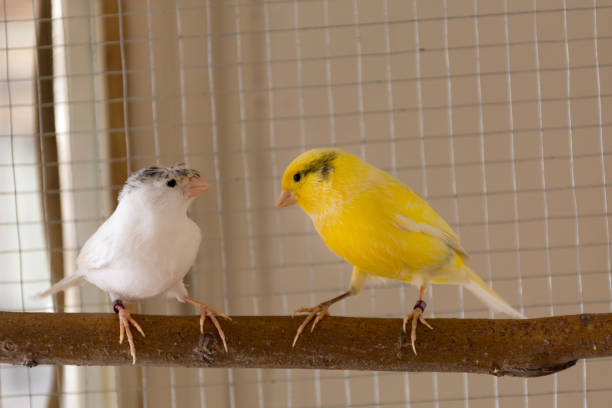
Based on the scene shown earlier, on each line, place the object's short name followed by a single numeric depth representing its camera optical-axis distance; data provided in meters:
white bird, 1.28
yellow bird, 1.29
